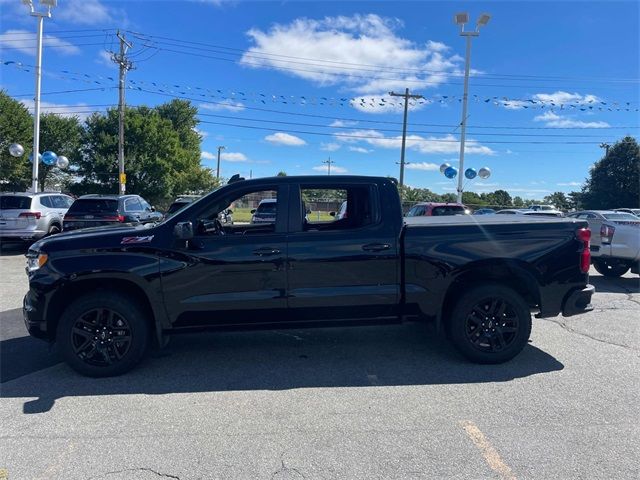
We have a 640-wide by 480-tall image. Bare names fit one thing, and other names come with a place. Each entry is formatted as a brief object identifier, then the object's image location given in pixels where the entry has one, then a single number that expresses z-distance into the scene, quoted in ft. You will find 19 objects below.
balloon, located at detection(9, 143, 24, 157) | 73.21
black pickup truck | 14.38
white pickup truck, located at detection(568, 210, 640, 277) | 31.83
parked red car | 46.36
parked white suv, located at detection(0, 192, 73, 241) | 44.21
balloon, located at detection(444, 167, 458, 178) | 79.05
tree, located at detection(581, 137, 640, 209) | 143.84
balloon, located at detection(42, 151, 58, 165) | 75.39
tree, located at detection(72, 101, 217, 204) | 138.10
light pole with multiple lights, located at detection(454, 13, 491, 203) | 67.92
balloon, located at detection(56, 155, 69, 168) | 81.83
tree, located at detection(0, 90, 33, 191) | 118.32
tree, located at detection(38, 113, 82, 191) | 146.00
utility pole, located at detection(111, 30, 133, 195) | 89.30
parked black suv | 42.88
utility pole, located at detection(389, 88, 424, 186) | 115.75
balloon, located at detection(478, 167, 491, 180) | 80.48
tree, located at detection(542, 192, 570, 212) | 235.11
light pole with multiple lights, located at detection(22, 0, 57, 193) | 66.08
